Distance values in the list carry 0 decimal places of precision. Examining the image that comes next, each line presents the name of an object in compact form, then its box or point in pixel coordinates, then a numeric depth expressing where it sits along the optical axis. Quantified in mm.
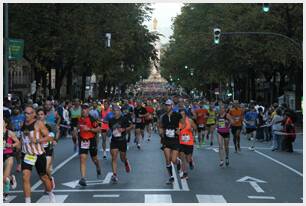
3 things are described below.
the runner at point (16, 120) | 17209
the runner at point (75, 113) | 23756
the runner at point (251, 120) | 27594
